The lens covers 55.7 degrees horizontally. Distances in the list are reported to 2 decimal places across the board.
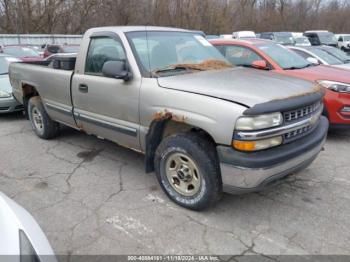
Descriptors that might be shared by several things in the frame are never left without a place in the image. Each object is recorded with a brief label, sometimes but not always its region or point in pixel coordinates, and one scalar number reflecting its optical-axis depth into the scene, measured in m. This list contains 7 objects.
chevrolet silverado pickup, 2.86
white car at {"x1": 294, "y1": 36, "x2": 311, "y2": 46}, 20.20
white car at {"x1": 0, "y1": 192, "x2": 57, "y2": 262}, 1.68
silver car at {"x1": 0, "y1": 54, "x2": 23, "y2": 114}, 7.14
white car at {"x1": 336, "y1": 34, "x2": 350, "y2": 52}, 24.10
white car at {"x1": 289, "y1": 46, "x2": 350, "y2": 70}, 7.84
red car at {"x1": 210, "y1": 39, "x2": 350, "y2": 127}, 5.38
